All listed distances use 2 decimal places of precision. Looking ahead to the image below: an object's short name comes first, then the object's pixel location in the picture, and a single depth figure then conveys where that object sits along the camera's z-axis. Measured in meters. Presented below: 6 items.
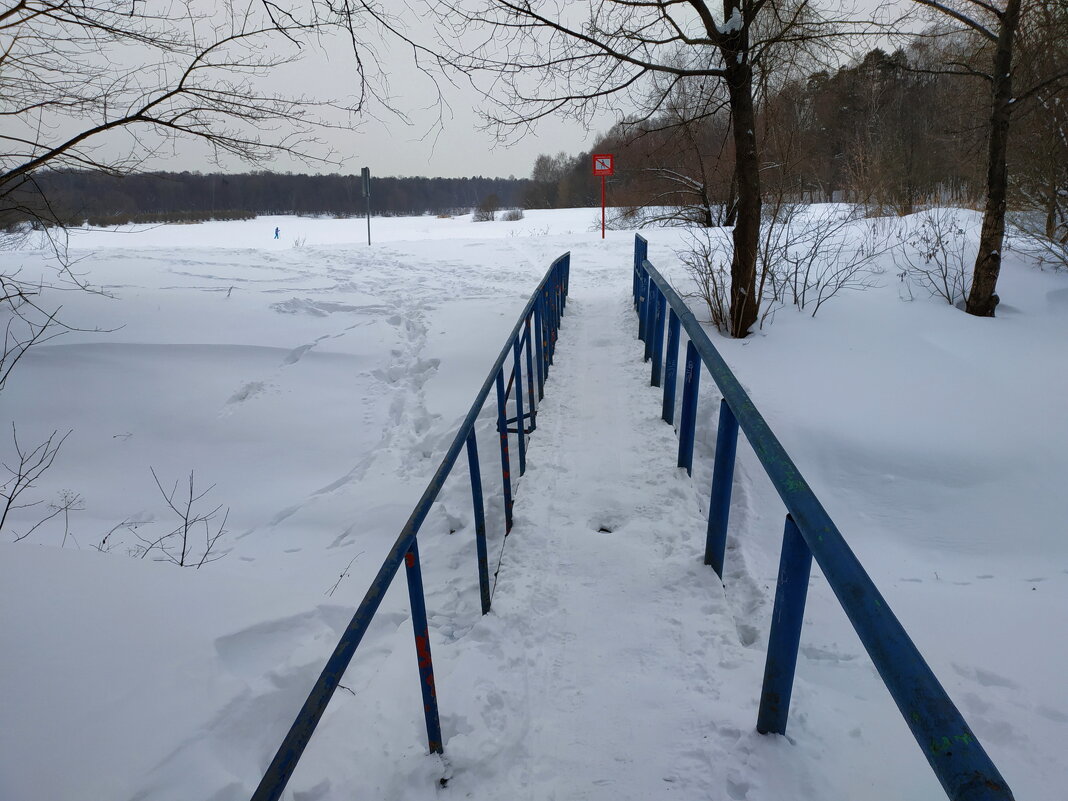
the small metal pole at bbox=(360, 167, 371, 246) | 16.61
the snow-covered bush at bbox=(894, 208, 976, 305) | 7.63
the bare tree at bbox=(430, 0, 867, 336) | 5.44
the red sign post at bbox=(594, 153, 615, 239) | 16.25
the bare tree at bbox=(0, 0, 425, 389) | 4.37
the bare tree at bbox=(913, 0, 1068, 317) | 6.61
